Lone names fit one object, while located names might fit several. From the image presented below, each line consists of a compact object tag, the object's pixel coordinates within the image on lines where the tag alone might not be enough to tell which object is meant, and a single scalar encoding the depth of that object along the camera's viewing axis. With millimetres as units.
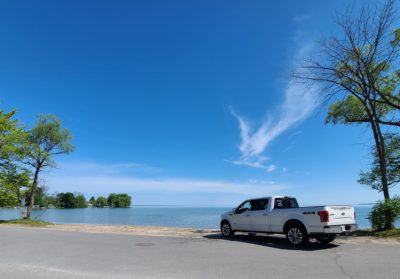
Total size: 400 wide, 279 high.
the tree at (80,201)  162500
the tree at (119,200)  185250
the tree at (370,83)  16188
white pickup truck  11266
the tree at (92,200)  191000
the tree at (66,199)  157000
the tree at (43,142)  31812
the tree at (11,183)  29078
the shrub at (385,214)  14820
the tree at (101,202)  187875
